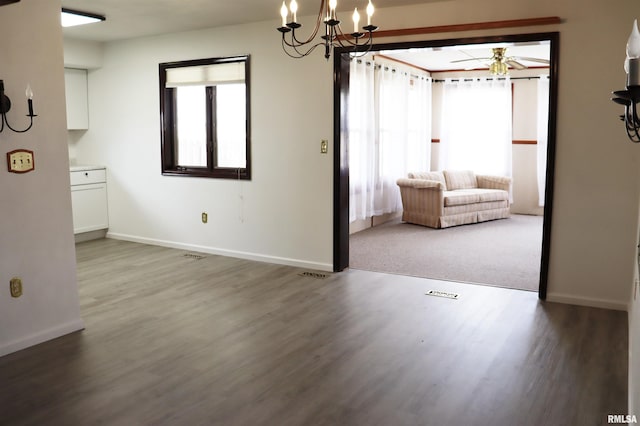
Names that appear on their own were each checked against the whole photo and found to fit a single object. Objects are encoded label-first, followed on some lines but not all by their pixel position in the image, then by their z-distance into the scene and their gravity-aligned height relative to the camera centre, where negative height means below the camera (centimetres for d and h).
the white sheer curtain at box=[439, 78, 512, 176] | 909 +49
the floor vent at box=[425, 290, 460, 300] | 445 -113
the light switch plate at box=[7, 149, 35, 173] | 329 -2
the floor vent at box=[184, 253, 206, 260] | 579 -105
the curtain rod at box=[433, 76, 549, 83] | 902 +128
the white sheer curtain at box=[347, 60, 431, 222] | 716 +34
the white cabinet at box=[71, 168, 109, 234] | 645 -49
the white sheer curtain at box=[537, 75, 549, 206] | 878 +43
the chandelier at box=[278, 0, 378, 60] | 496 +103
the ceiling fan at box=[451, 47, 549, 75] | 620 +111
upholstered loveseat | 766 -61
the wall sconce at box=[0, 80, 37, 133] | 320 +31
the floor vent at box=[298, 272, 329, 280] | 505 -110
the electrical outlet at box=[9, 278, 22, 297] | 334 -78
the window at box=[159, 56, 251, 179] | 573 +43
